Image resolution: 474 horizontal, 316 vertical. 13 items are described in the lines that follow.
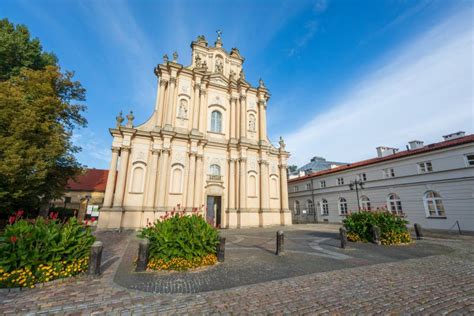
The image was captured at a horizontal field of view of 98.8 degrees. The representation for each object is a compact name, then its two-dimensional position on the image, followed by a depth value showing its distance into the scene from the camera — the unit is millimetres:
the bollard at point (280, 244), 8344
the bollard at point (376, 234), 10664
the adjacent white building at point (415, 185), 16688
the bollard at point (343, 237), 9547
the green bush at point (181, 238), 6586
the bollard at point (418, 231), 12797
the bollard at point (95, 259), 5668
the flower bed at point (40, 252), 4840
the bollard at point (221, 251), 7258
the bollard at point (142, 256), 6180
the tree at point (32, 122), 11523
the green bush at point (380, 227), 10758
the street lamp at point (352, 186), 23822
